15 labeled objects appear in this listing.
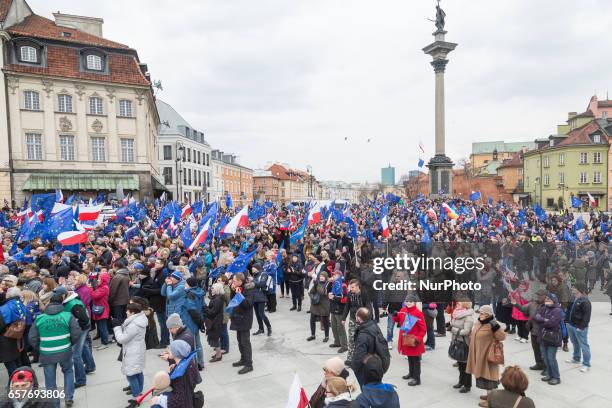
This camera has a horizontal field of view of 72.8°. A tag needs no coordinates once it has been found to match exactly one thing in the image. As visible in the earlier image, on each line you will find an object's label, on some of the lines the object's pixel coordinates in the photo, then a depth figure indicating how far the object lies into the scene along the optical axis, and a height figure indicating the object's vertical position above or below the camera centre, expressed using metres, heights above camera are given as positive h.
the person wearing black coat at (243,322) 7.68 -2.49
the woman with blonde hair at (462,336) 6.62 -2.45
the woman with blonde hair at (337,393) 3.88 -1.96
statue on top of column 41.53 +16.66
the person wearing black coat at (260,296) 9.51 -2.49
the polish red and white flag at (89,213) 15.30 -0.85
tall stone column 40.38 +5.60
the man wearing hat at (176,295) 7.56 -1.94
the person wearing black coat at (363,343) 5.12 -1.98
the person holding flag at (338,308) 8.45 -2.54
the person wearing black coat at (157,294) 8.63 -2.18
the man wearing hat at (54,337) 5.93 -2.12
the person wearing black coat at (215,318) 7.80 -2.52
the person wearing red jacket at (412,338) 6.87 -2.55
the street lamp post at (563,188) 57.45 -0.90
